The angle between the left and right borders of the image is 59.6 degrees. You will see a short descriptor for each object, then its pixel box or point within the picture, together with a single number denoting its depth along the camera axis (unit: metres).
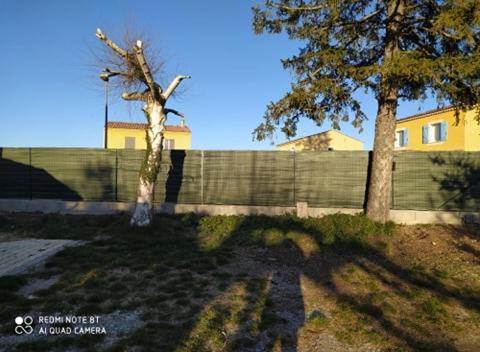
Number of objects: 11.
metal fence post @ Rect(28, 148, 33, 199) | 13.70
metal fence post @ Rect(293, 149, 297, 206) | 12.57
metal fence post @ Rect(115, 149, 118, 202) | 13.45
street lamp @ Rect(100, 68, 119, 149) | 10.16
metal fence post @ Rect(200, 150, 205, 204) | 13.02
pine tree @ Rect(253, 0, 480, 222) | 8.18
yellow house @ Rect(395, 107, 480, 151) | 23.62
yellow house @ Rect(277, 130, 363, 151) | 31.70
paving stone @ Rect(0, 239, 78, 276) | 6.76
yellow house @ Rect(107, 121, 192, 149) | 38.97
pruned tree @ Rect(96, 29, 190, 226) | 10.29
